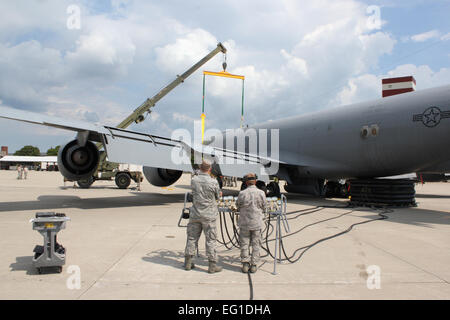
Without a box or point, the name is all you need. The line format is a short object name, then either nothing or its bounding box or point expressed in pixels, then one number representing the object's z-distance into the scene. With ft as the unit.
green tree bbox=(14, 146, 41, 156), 420.36
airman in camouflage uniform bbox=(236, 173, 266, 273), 14.47
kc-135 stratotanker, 33.17
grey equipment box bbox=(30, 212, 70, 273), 13.24
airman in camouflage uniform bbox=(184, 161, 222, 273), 14.69
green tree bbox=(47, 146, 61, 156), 398.21
